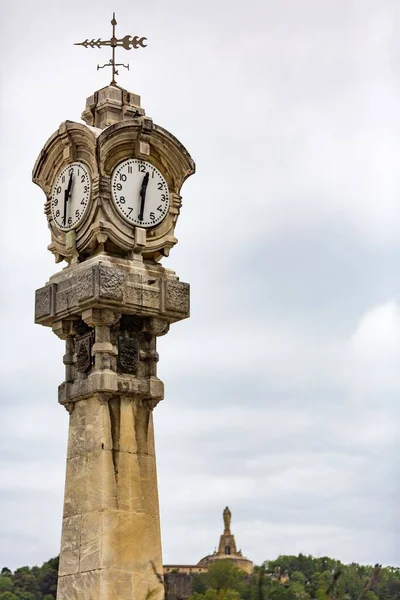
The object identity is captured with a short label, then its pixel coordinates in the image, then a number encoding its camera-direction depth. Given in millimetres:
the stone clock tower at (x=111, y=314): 23156
